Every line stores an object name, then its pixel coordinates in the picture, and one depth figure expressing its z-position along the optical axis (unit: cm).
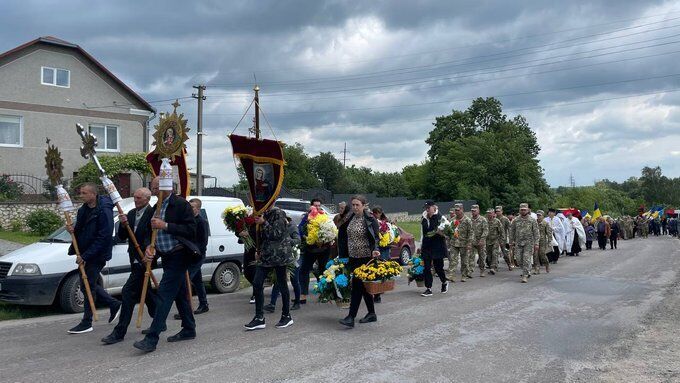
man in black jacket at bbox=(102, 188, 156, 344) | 707
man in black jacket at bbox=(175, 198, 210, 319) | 892
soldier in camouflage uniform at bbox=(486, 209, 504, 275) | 1606
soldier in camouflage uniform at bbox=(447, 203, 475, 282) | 1405
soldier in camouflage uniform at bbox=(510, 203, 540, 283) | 1402
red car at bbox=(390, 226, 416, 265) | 1706
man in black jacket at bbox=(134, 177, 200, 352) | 662
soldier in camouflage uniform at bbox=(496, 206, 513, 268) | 1662
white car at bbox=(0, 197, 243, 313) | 873
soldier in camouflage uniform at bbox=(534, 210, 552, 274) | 1583
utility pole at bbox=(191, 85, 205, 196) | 2751
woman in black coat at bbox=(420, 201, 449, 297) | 1165
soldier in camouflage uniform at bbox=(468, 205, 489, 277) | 1476
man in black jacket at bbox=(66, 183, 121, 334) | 755
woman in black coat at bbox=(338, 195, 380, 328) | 829
